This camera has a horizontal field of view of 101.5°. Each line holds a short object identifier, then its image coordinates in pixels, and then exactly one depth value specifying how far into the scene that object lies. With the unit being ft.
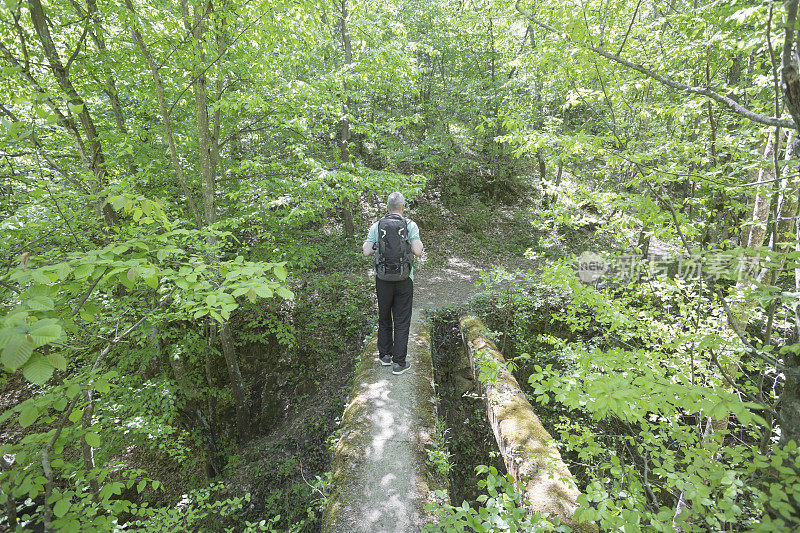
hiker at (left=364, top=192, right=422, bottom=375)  13.96
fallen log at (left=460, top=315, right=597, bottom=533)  9.20
